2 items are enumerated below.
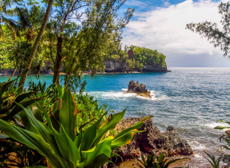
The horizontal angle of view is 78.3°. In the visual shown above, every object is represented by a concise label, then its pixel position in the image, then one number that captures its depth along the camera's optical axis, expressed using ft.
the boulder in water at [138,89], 80.59
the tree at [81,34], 29.68
